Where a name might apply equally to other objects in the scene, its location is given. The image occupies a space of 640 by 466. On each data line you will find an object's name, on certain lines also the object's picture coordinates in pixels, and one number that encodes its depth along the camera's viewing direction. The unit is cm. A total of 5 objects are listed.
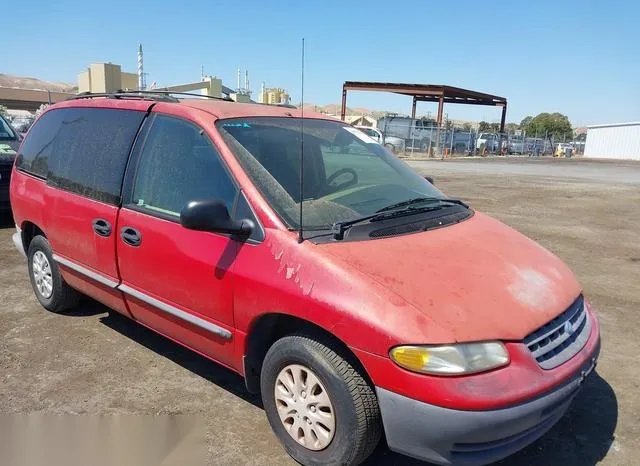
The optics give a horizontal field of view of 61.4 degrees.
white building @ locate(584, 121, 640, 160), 4753
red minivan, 232
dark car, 804
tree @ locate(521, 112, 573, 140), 8095
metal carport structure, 3781
